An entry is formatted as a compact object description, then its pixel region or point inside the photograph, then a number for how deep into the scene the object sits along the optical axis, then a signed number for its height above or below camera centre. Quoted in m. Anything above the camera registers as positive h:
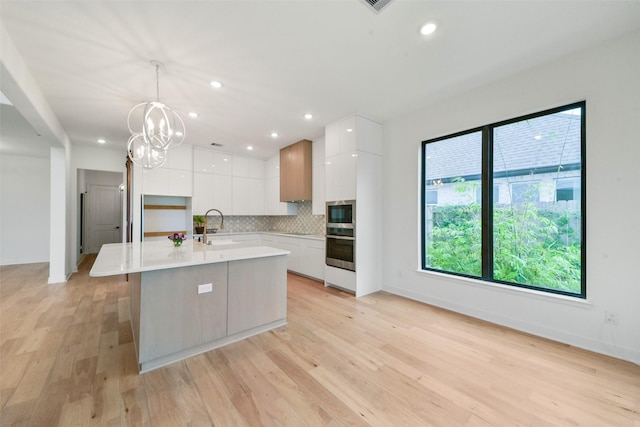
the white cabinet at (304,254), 4.70 -0.80
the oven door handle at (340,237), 3.99 -0.40
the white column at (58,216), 4.55 -0.06
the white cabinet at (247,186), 6.03 +0.66
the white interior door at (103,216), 7.82 -0.10
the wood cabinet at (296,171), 5.08 +0.89
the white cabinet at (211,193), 5.46 +0.45
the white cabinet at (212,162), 5.48 +1.15
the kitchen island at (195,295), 2.05 -0.77
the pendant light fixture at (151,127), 2.37 +1.31
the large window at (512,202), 2.57 +0.13
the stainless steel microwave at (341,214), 3.96 -0.02
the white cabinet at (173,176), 4.91 +0.74
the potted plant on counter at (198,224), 5.57 -0.25
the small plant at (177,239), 3.09 -0.32
